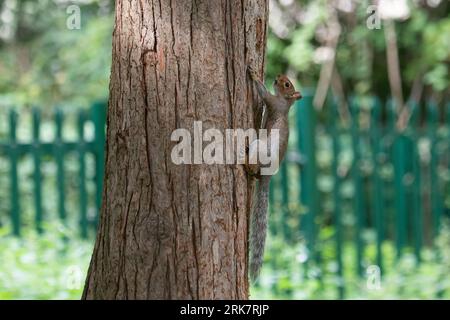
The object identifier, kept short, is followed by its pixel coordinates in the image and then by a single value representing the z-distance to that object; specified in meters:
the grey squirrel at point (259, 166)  6.93
